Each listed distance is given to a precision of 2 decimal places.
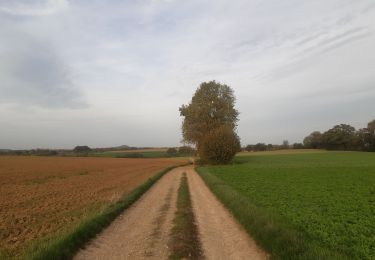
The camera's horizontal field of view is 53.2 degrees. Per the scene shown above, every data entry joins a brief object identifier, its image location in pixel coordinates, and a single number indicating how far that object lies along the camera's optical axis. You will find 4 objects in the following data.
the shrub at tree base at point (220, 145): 59.19
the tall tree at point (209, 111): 65.19
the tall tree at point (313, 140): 126.56
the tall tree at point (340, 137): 114.06
